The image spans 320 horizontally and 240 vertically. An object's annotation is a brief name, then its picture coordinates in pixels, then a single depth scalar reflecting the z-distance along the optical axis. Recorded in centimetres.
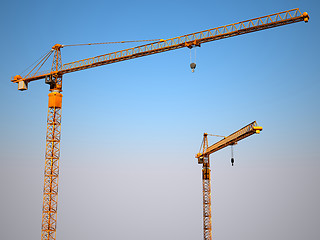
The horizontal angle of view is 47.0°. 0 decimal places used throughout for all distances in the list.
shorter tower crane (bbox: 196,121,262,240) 8176
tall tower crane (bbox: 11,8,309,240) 5879
